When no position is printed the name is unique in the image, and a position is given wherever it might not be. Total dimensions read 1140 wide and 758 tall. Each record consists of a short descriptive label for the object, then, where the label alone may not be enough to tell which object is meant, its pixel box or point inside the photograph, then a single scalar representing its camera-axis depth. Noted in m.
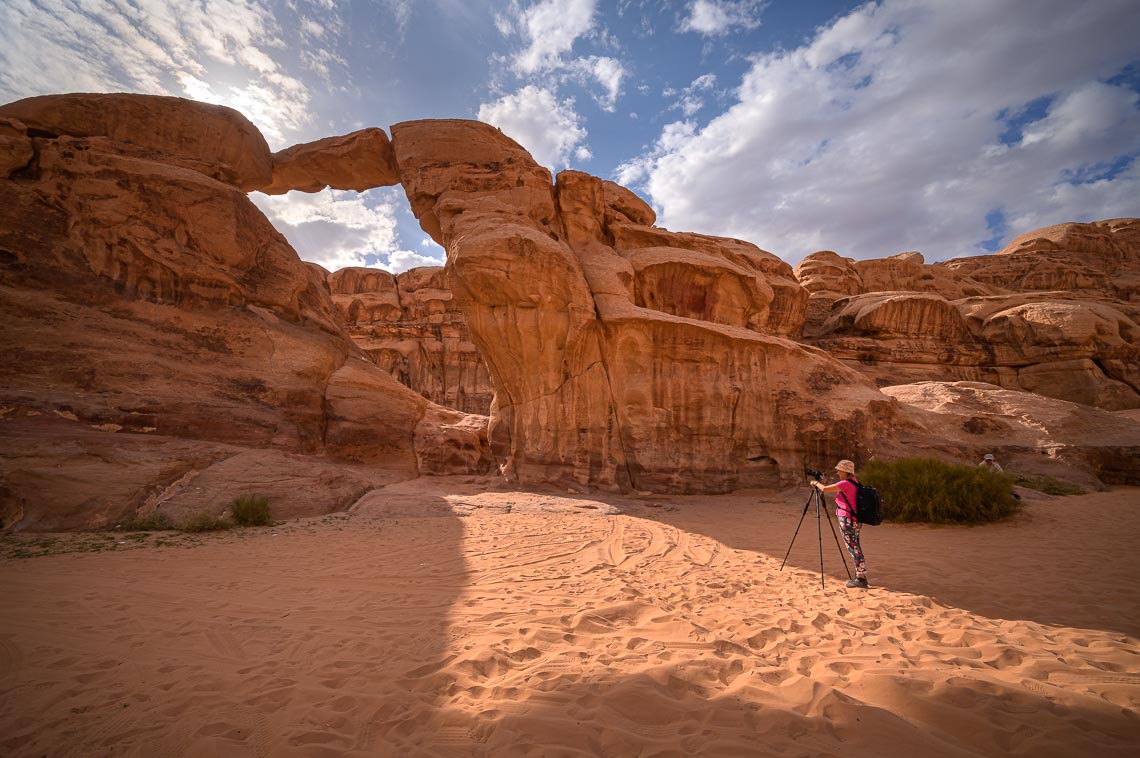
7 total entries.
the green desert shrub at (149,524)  7.60
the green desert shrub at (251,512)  8.48
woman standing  5.43
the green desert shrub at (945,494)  8.92
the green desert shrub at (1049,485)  10.96
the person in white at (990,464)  9.97
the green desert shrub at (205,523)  7.78
